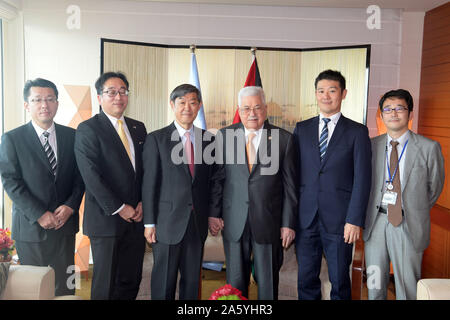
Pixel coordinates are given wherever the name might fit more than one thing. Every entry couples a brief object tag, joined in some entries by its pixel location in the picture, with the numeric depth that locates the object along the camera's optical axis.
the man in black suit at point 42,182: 2.72
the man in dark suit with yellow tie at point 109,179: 2.66
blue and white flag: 4.38
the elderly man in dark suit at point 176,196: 2.66
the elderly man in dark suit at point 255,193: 2.69
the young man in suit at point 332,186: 2.73
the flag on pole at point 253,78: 4.39
